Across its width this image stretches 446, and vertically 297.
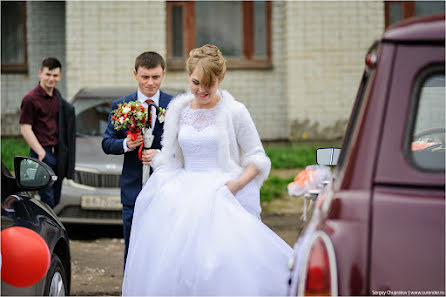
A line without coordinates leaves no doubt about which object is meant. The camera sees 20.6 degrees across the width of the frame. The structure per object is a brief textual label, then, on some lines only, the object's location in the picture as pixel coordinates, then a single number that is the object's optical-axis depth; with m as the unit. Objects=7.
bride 6.73
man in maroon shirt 13.41
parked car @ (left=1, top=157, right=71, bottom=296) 6.36
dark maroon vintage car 3.89
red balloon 5.74
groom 8.98
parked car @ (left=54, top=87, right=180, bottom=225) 13.89
